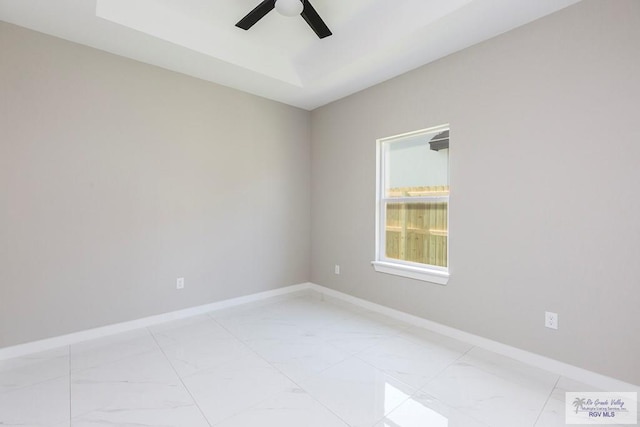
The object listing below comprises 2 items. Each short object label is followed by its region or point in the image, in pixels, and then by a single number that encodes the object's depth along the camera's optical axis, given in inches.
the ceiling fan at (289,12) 84.0
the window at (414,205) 110.4
